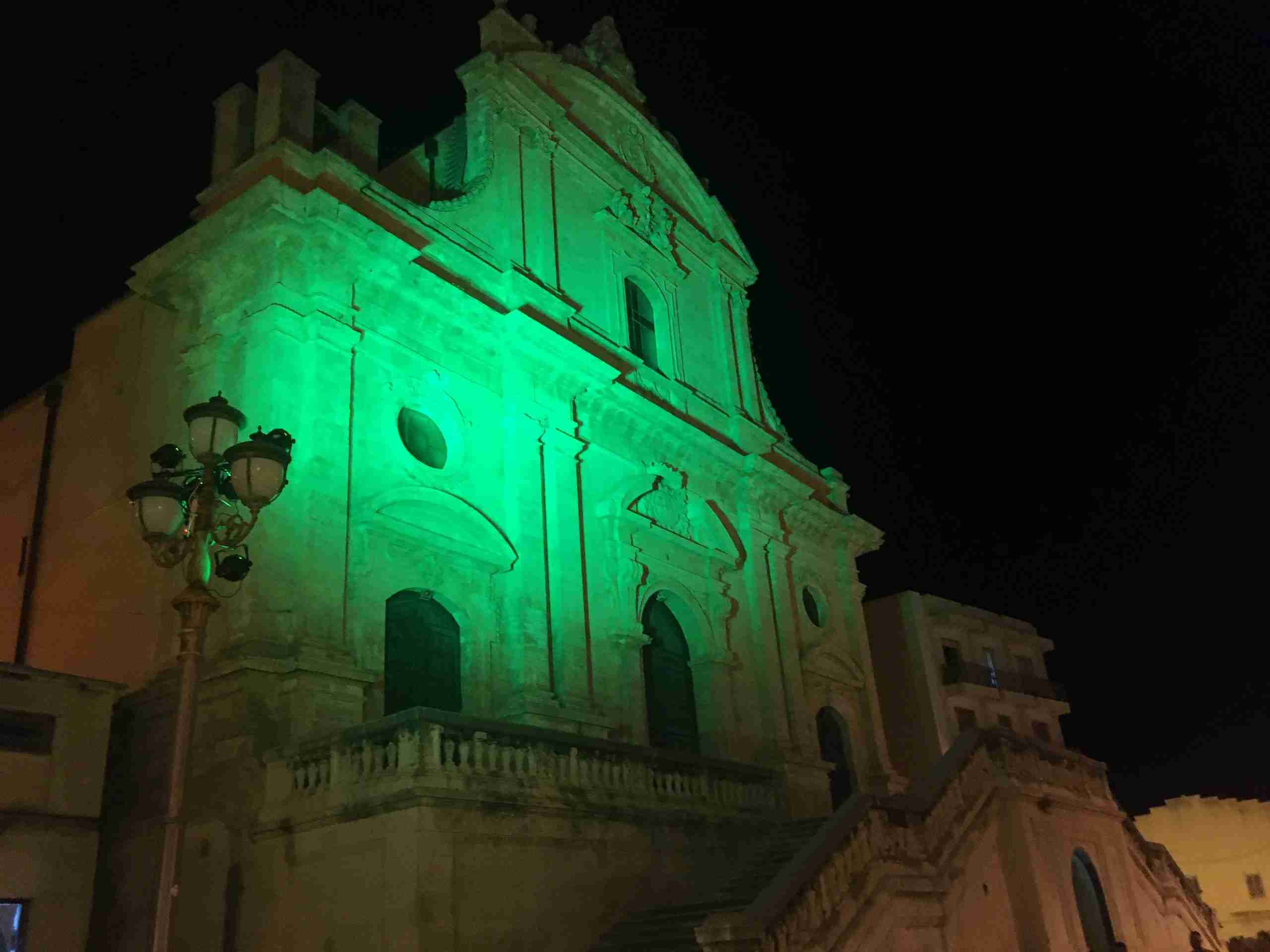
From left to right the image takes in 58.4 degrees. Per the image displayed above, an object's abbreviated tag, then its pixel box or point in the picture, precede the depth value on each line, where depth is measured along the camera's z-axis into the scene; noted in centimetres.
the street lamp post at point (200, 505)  641
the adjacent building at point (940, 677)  3077
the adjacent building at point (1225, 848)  3183
